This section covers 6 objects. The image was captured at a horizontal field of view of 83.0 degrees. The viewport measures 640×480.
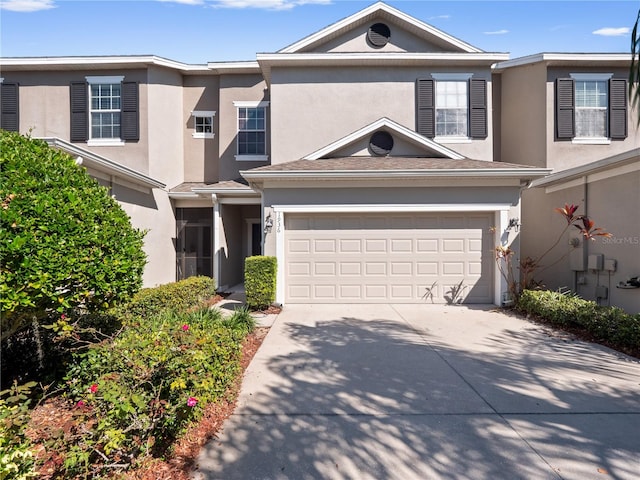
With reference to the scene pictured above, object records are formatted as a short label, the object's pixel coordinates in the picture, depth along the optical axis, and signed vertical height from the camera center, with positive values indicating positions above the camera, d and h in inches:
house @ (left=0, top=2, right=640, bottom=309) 359.9 +106.2
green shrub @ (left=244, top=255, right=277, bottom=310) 336.2 -46.3
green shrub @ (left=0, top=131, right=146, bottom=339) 130.6 -2.6
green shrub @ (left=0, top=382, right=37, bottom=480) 86.0 -54.7
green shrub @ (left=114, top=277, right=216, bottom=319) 231.8 -49.4
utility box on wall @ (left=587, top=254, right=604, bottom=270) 331.3 -26.3
